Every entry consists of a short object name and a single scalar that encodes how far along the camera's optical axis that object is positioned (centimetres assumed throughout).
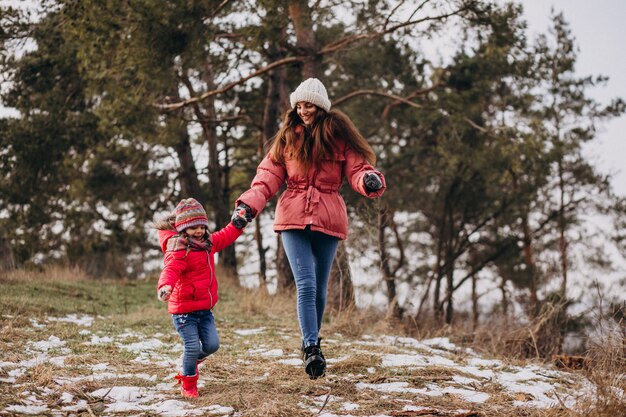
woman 451
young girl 433
